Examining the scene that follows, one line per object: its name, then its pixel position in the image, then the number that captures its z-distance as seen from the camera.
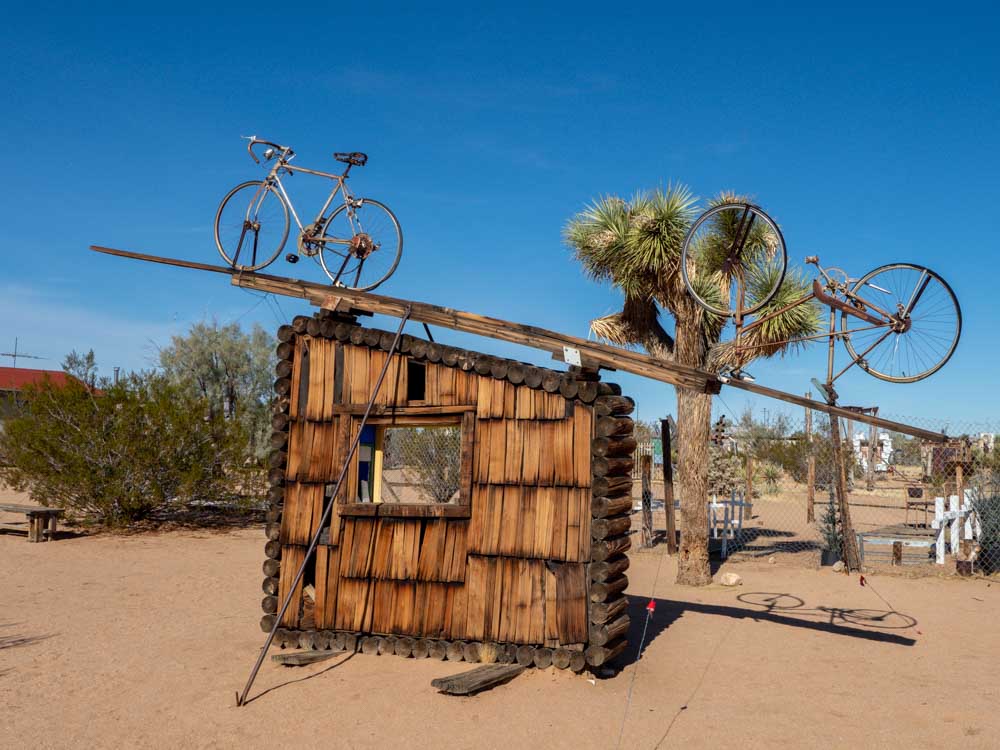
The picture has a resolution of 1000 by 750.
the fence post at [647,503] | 14.93
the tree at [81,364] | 26.11
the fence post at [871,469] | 30.32
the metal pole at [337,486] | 6.52
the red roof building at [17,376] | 44.29
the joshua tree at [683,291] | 12.16
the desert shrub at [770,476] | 29.62
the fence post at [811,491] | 18.28
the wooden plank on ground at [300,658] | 7.60
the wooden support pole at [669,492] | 12.39
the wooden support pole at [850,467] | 27.02
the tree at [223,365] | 30.23
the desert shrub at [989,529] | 12.77
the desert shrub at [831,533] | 13.88
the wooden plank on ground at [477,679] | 6.65
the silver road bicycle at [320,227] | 8.68
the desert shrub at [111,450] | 16.84
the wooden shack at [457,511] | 7.32
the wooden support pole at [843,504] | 12.01
